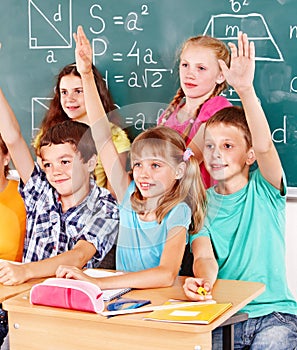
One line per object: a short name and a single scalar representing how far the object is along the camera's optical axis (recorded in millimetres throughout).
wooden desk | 2723
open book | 2907
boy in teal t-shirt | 3142
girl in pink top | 3332
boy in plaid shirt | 3273
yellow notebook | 2701
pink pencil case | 2797
